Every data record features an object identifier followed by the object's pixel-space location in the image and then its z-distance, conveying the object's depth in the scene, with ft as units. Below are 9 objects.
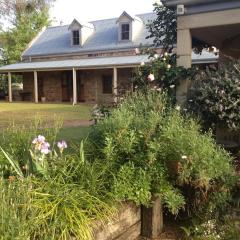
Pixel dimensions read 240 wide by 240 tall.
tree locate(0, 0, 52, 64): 128.26
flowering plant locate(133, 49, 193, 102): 20.17
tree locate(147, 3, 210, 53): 24.71
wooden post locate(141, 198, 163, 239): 12.09
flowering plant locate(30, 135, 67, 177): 10.80
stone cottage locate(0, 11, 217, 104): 81.97
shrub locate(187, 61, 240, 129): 16.62
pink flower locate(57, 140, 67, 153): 11.41
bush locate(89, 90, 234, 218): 11.71
